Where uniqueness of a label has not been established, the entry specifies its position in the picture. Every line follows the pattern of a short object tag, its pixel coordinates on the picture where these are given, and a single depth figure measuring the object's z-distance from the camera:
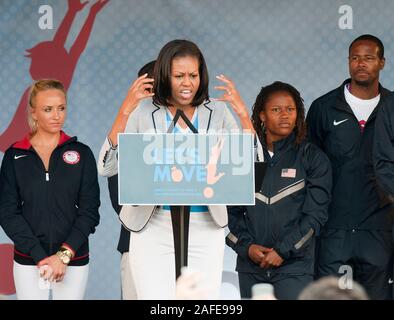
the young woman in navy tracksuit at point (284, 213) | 10.45
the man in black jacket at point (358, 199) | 10.99
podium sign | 8.97
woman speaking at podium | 9.09
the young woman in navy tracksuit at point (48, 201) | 9.90
